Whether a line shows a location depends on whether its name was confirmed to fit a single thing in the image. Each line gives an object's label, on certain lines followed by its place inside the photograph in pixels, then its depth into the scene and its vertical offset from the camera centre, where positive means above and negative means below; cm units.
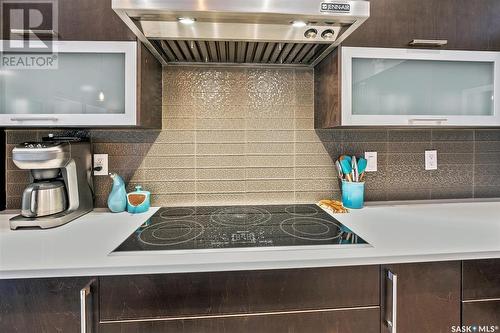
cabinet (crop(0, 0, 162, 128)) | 108 +38
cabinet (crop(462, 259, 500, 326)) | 91 -45
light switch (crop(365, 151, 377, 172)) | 153 +1
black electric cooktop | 94 -27
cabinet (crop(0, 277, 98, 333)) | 80 -43
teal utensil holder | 141 -17
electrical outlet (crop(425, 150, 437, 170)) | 156 +1
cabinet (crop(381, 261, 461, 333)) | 88 -45
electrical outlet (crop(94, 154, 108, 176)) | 141 -1
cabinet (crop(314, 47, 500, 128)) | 118 +34
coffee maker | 107 -9
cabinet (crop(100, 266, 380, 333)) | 82 -44
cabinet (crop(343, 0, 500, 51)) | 117 +61
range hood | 87 +49
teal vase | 133 -17
